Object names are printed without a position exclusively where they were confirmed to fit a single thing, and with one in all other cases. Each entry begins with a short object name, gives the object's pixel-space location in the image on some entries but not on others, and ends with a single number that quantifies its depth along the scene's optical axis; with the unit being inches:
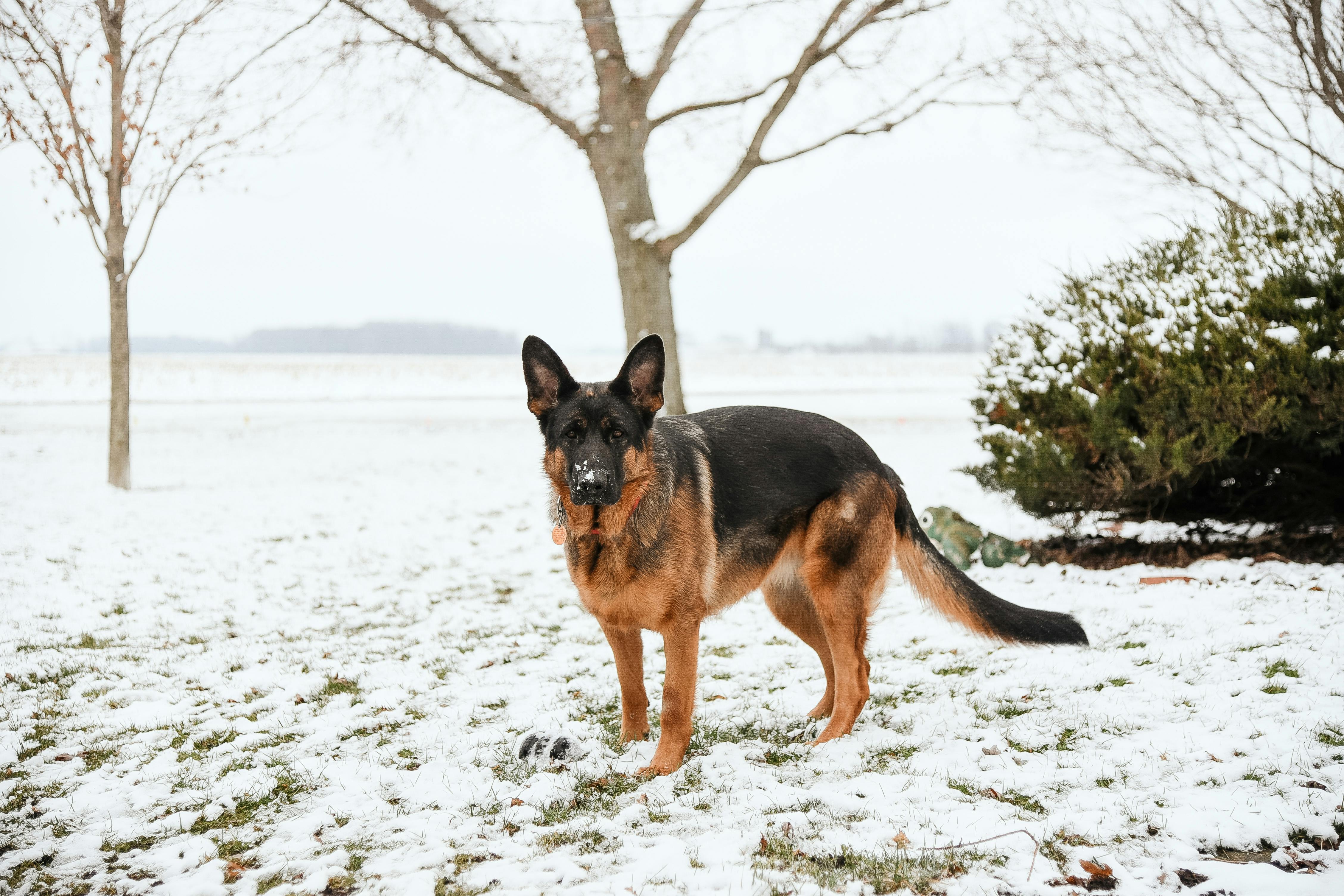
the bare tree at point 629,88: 434.0
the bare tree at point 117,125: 439.5
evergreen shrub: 248.8
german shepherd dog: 154.8
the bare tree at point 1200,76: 315.0
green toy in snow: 302.4
